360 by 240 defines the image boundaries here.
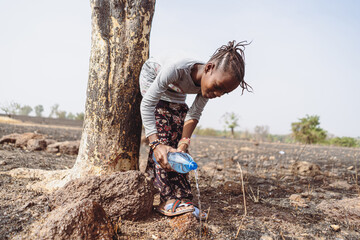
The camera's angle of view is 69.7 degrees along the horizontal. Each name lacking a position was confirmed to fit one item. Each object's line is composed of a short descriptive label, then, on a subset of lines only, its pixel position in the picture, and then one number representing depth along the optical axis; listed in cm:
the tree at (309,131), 2102
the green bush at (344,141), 2152
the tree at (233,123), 3219
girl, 203
